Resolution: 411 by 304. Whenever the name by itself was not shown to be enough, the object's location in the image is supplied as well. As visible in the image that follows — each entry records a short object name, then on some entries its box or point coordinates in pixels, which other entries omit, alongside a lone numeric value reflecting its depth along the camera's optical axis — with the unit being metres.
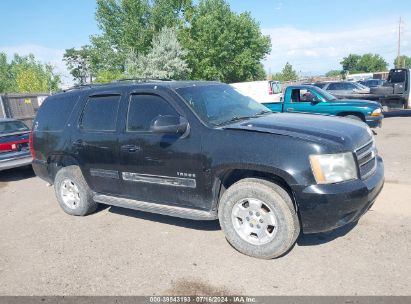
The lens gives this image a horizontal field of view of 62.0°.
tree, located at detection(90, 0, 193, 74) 40.59
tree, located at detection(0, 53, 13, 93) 72.00
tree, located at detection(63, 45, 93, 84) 84.94
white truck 21.45
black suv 3.33
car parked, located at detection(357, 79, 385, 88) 24.44
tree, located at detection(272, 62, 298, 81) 65.62
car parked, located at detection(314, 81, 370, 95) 17.46
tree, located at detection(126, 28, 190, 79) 30.28
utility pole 55.06
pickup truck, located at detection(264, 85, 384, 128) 10.43
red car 8.20
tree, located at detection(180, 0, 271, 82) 38.03
